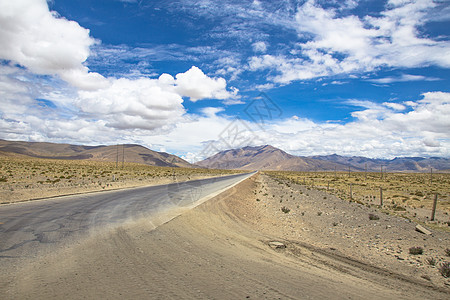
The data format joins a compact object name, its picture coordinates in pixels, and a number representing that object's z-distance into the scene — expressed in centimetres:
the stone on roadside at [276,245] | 762
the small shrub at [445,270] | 622
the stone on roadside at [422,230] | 1087
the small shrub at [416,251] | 798
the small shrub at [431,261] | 701
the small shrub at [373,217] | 1380
